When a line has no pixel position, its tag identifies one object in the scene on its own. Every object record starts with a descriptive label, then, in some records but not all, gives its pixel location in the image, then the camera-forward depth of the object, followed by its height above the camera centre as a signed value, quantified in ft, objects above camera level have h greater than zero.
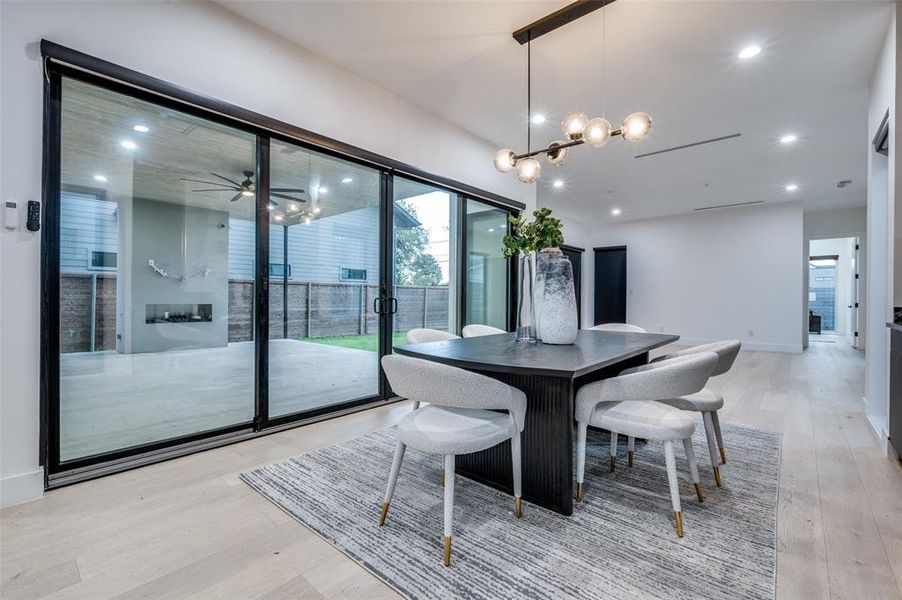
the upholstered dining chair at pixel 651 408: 5.46 -1.59
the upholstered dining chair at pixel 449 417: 4.99 -1.57
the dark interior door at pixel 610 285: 30.25 +1.22
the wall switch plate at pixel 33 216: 6.27 +1.27
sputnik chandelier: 8.02 +3.58
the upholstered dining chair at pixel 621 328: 11.00 -0.77
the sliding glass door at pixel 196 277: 7.09 +0.48
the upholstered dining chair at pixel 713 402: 6.80 -1.74
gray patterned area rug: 4.52 -3.20
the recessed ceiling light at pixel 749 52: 9.51 +6.06
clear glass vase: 7.87 -0.22
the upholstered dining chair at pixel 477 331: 10.46 -0.83
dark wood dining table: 5.49 -1.51
